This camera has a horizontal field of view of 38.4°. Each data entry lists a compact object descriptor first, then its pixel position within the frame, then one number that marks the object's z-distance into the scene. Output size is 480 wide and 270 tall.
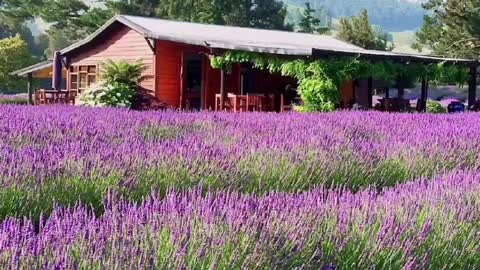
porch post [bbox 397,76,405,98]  20.27
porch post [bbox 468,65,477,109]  20.97
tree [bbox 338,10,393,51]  47.56
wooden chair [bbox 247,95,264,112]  18.51
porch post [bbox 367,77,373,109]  24.05
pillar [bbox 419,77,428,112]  20.53
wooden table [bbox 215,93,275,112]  18.44
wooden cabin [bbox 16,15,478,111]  21.39
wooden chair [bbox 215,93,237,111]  18.64
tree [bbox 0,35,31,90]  40.50
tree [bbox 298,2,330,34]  58.34
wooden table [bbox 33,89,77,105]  21.77
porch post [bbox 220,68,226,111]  18.41
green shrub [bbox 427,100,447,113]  23.48
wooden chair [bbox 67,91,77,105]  22.14
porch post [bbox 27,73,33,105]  26.30
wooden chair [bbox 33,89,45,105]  21.91
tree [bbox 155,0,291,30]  49.25
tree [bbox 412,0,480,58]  37.94
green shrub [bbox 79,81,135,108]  19.11
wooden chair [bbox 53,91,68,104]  21.88
